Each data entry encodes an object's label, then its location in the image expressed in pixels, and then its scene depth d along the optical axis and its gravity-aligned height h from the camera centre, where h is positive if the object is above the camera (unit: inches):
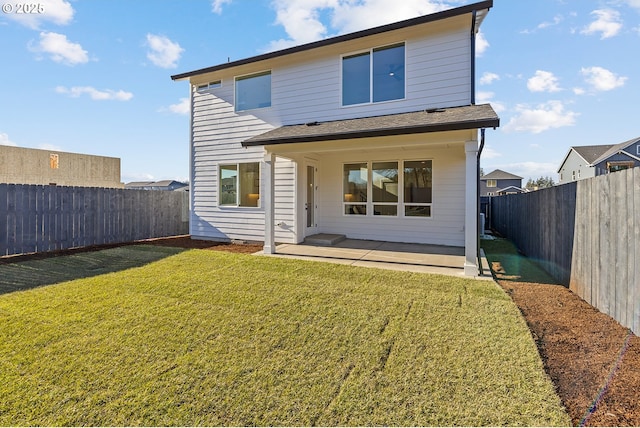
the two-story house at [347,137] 277.6 +72.8
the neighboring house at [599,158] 1226.0 +250.1
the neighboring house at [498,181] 1898.4 +200.9
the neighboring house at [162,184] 2013.8 +178.3
